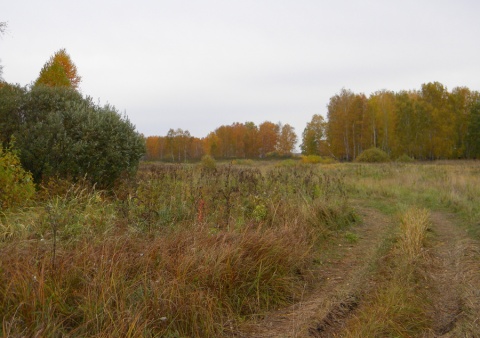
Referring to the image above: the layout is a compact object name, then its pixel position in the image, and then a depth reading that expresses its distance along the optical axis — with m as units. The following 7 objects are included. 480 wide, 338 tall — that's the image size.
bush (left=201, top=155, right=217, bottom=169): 23.16
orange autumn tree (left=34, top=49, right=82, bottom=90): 21.03
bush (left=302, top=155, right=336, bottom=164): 44.27
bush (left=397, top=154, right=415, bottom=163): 41.91
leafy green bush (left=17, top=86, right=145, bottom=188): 9.64
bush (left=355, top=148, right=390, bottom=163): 41.25
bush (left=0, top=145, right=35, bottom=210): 7.05
